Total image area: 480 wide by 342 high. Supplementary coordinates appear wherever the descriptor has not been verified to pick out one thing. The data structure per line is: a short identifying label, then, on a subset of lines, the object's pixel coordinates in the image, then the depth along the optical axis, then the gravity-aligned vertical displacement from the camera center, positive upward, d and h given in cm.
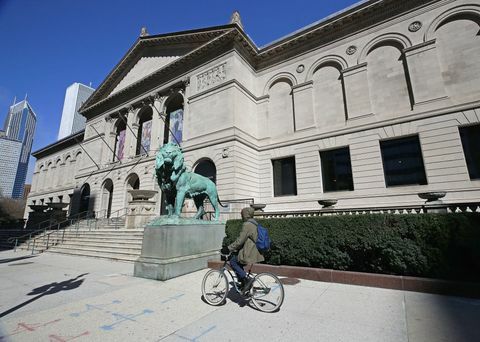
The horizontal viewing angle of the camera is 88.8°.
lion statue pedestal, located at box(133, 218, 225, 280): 779 -91
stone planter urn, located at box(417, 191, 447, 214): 810 +60
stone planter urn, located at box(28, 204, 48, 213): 2659 +173
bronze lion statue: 850 +164
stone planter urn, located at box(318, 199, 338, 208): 1212 +100
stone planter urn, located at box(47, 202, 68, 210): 2539 +193
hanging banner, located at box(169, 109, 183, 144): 2408 +963
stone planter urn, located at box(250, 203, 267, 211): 1274 +86
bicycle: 480 -139
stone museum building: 1474 +863
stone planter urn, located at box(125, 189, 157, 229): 1727 +102
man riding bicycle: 483 -56
